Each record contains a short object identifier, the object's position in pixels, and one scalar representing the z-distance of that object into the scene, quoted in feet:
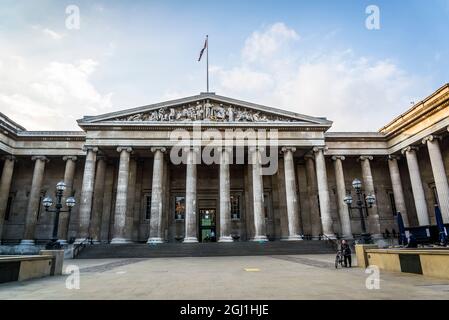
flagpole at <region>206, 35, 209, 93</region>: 102.69
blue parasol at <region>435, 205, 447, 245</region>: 52.90
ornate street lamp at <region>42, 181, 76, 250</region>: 46.31
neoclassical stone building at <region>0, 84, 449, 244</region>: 86.74
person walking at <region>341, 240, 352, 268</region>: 42.93
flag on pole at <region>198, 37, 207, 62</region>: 101.08
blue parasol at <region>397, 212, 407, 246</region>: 62.01
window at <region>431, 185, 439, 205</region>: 96.74
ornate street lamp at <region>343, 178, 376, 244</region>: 50.61
